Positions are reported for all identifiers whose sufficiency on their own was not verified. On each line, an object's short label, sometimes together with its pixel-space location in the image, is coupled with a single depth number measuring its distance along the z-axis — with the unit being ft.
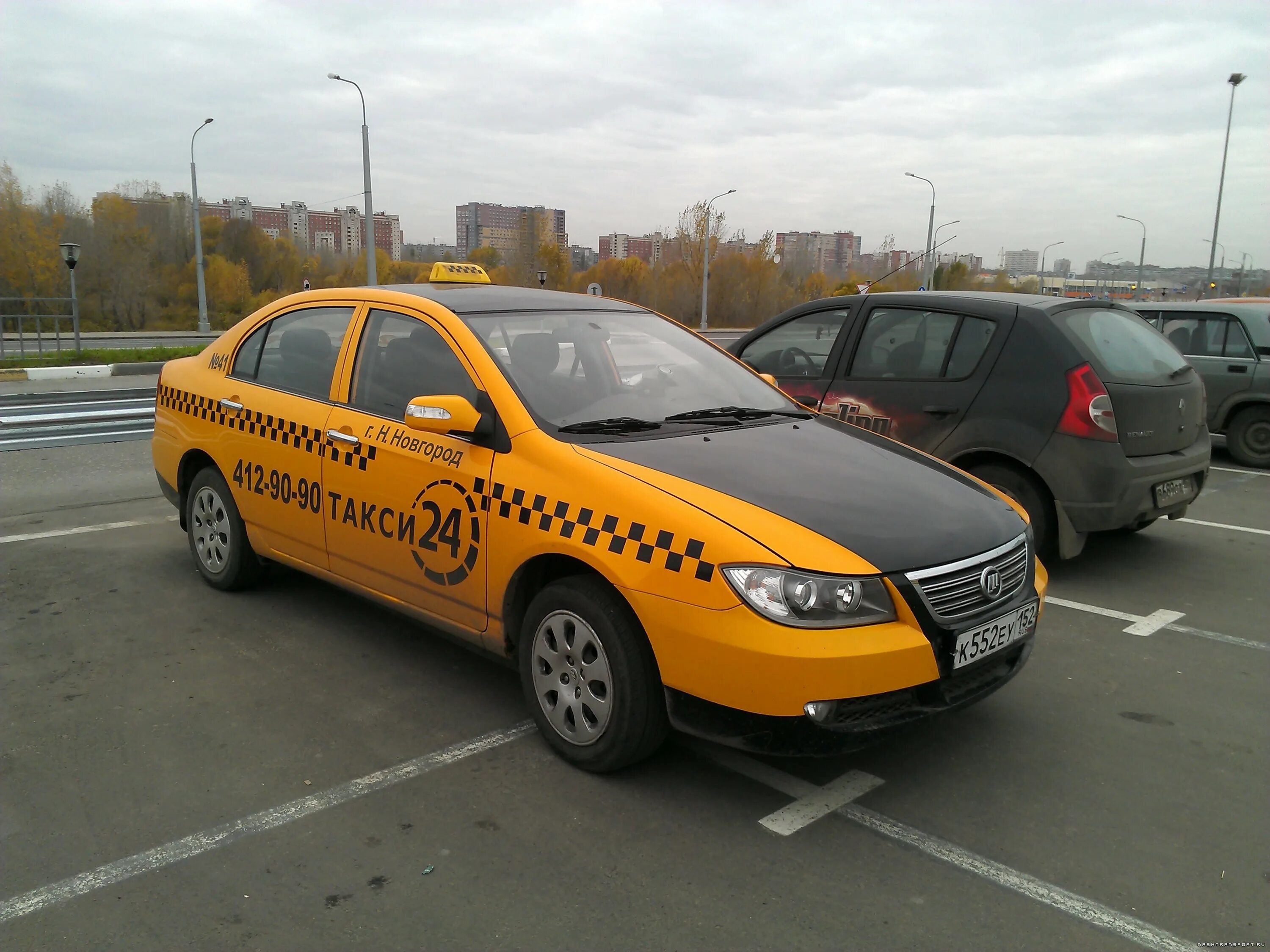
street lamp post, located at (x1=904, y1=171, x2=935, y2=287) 116.98
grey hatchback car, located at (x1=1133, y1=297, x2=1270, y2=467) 32.14
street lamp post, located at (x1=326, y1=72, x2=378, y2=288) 94.92
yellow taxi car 9.42
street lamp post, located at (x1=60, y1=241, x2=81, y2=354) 71.77
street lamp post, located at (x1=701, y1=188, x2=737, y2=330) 154.71
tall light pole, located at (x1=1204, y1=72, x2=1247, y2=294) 107.65
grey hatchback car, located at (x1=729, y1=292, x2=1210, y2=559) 17.85
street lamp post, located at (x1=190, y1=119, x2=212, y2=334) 125.39
